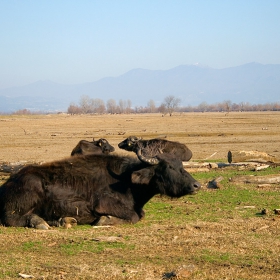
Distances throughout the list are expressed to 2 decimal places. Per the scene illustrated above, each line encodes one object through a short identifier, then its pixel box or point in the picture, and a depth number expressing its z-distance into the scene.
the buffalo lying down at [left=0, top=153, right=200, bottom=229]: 10.41
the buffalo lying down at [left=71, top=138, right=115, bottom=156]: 15.64
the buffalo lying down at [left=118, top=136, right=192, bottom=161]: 16.67
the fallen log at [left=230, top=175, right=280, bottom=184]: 16.03
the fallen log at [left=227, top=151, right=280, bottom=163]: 20.69
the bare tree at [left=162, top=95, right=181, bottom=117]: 151.23
